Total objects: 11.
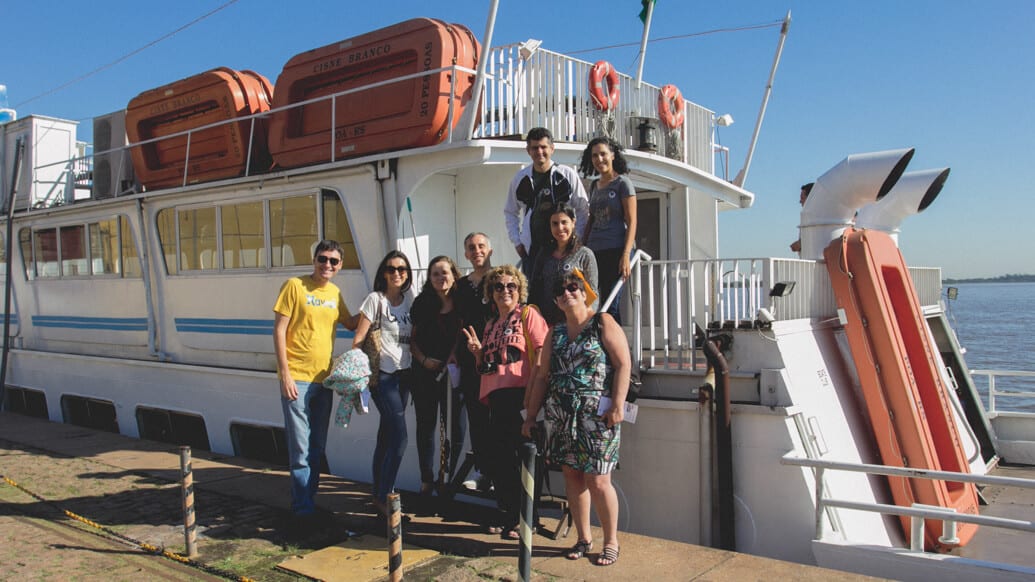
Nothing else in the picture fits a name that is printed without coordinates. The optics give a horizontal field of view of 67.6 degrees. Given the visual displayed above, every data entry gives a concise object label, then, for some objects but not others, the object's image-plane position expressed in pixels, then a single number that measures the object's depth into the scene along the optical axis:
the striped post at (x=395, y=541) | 3.96
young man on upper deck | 5.86
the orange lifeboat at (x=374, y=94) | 7.29
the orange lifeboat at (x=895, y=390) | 6.11
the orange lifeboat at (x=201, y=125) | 9.11
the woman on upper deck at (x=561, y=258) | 5.39
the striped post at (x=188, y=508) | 5.21
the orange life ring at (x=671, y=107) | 8.67
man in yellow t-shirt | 5.58
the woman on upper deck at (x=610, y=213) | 5.80
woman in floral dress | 4.66
